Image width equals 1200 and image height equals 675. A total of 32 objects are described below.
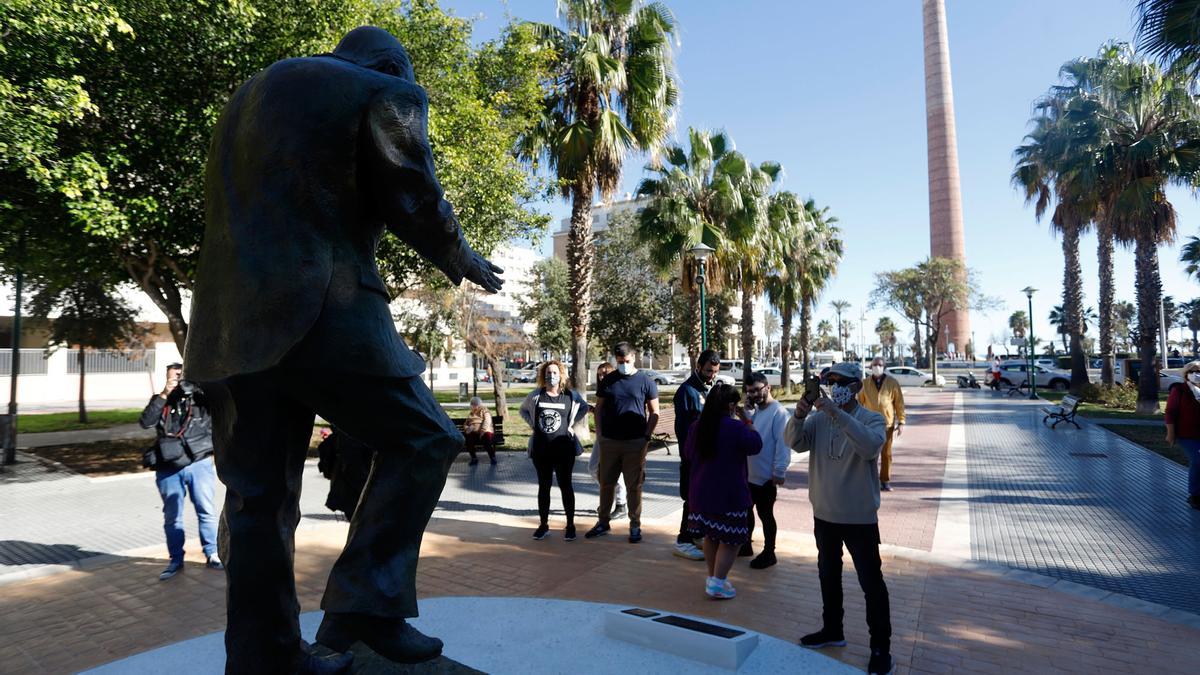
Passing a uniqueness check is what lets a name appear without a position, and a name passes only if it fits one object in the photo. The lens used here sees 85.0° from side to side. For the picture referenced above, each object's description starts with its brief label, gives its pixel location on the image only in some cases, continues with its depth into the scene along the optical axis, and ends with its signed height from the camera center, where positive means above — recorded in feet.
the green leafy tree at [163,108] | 26.86 +12.54
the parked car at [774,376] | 139.29 -3.40
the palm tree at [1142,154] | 54.90 +17.99
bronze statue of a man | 6.93 +0.27
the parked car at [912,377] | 130.25 -3.53
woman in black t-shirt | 21.98 -2.65
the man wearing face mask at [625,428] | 21.59 -2.19
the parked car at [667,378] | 147.77 -4.09
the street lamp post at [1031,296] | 93.25 +9.58
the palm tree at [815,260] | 108.47 +16.92
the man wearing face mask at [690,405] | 19.80 -1.40
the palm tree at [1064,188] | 67.64 +20.38
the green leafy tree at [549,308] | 108.99 +9.33
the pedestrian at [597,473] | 23.04 -3.99
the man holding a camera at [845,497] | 11.97 -2.64
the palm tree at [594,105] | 47.11 +19.25
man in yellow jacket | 28.60 -1.73
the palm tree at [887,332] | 318.08 +13.48
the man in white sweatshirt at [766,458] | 18.93 -2.88
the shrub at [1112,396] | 70.32 -4.36
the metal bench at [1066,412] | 53.16 -4.50
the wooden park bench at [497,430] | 45.01 -4.76
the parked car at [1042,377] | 108.58 -3.12
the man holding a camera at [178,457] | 17.78 -2.52
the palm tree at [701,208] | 59.16 +14.22
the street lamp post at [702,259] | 42.81 +6.94
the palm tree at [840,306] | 327.26 +27.54
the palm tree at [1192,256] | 145.59 +22.87
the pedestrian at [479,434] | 39.88 -4.36
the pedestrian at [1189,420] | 25.23 -2.44
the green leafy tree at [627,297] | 106.73 +10.73
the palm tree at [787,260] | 83.71 +14.55
